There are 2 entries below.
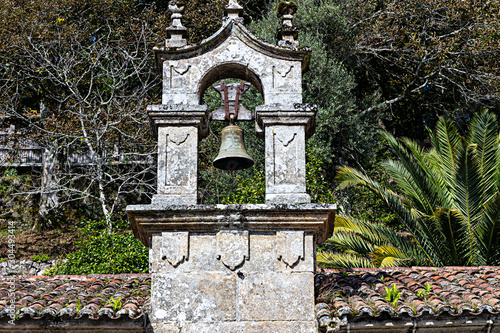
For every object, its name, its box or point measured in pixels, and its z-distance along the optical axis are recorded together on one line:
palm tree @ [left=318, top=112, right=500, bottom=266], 11.33
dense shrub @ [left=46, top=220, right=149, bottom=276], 13.34
